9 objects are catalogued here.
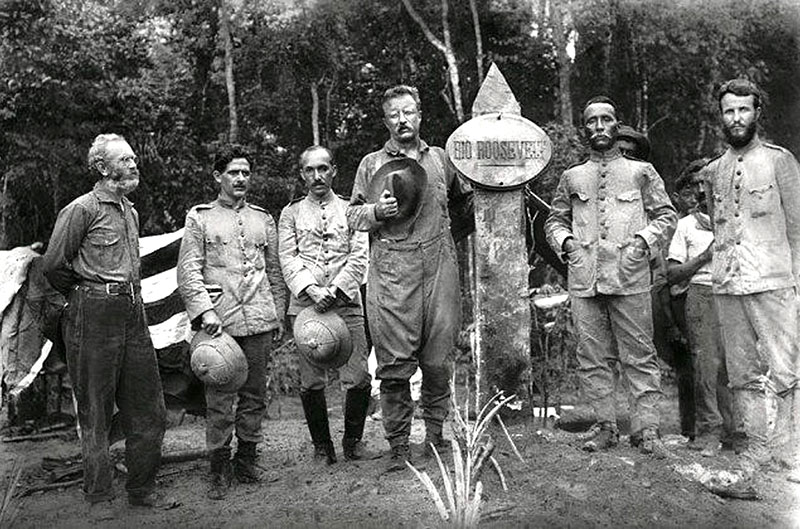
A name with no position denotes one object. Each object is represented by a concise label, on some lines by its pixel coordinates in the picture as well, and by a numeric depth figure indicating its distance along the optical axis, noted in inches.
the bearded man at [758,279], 191.5
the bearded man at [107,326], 193.5
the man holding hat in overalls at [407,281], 196.2
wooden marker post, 197.9
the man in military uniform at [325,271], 216.4
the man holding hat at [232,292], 203.6
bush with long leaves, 139.2
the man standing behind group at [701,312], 249.8
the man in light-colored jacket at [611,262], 199.9
